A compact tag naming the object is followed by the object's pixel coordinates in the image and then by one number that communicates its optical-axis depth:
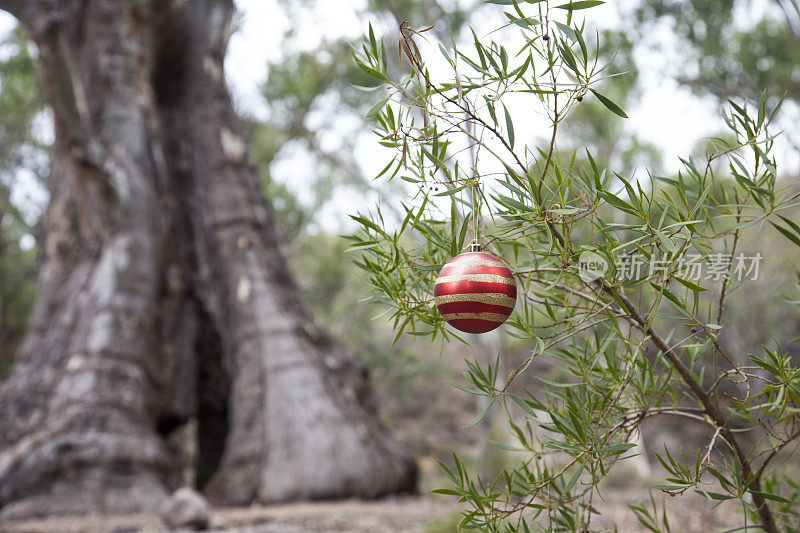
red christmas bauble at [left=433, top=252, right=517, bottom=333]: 1.08
